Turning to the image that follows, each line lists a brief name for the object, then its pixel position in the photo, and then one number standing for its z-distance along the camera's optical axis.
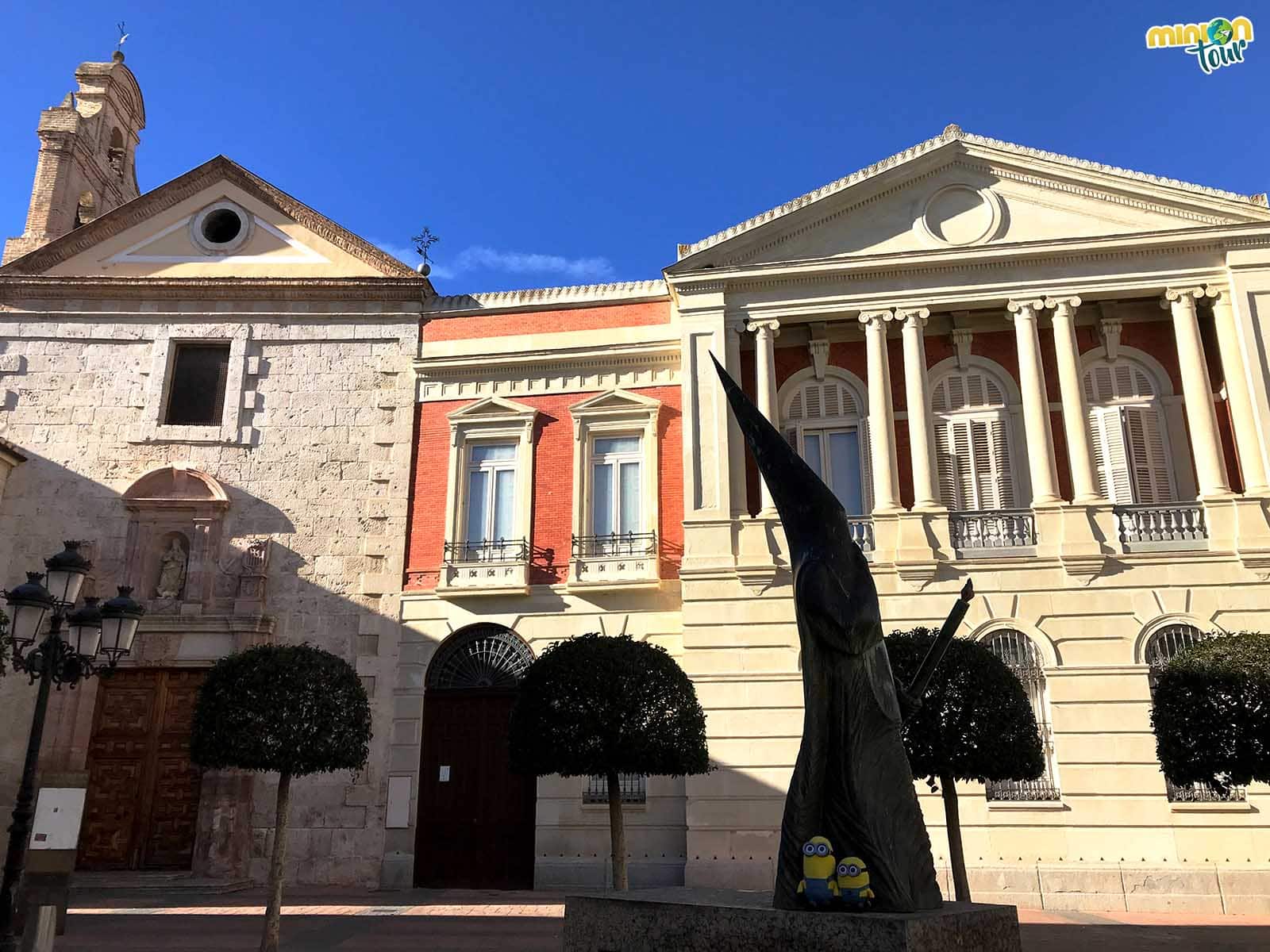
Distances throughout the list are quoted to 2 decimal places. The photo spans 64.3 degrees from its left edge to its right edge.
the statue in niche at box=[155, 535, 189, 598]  17.98
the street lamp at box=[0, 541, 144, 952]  9.23
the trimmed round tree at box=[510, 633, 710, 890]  12.10
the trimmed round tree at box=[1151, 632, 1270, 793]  11.04
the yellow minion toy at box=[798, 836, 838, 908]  5.34
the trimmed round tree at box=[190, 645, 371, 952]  11.13
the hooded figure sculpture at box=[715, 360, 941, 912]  5.61
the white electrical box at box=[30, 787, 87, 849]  10.58
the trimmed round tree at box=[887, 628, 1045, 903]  11.26
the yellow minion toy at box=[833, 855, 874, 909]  5.29
